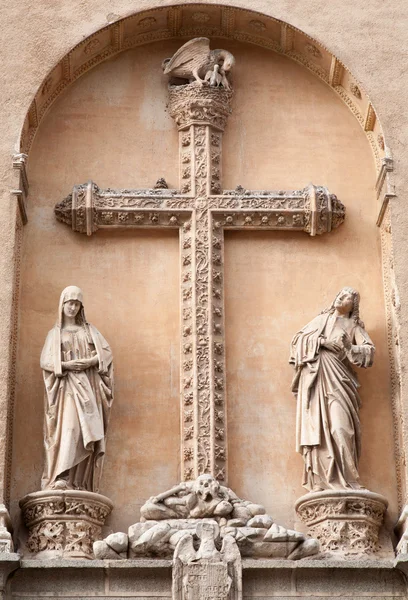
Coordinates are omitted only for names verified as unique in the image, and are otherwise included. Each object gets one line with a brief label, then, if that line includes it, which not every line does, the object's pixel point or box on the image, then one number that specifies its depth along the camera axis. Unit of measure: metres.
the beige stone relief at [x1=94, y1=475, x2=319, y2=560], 13.04
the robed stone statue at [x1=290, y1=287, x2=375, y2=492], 13.74
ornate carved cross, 14.30
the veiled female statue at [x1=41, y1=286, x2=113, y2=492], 13.59
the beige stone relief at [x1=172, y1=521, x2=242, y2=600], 12.76
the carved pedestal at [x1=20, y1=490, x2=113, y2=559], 13.36
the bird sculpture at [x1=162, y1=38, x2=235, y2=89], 15.32
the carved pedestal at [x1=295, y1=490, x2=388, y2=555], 13.49
